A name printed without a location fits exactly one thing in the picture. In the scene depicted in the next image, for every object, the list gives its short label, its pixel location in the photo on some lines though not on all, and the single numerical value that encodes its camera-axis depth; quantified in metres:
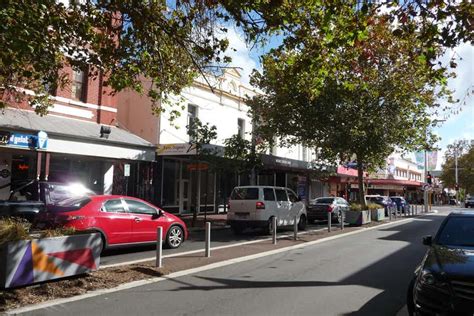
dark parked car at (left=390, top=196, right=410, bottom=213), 38.69
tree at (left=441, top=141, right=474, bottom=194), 83.62
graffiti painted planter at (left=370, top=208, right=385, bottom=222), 27.59
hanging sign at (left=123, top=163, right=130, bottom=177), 21.21
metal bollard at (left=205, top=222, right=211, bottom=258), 11.89
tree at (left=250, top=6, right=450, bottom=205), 21.70
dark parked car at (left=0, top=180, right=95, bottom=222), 12.73
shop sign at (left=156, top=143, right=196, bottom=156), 22.98
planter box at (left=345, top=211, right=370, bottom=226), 24.19
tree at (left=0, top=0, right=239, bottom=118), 8.21
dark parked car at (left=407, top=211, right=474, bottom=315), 5.41
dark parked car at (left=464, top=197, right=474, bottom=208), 54.68
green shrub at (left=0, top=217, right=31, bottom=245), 7.78
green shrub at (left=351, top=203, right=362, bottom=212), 25.23
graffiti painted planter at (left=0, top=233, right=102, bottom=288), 7.55
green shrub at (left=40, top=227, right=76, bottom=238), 8.38
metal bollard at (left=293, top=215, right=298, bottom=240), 16.60
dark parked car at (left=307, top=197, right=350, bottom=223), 24.67
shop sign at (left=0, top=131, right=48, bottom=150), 15.70
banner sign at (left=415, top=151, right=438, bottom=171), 50.66
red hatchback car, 11.55
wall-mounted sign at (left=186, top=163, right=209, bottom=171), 21.45
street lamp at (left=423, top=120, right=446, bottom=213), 45.86
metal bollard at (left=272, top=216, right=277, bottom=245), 15.25
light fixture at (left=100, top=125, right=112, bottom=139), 19.53
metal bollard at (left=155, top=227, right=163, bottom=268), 10.29
